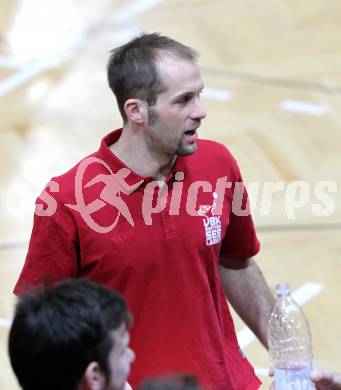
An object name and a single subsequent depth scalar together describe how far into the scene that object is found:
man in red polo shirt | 6.42
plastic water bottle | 6.15
